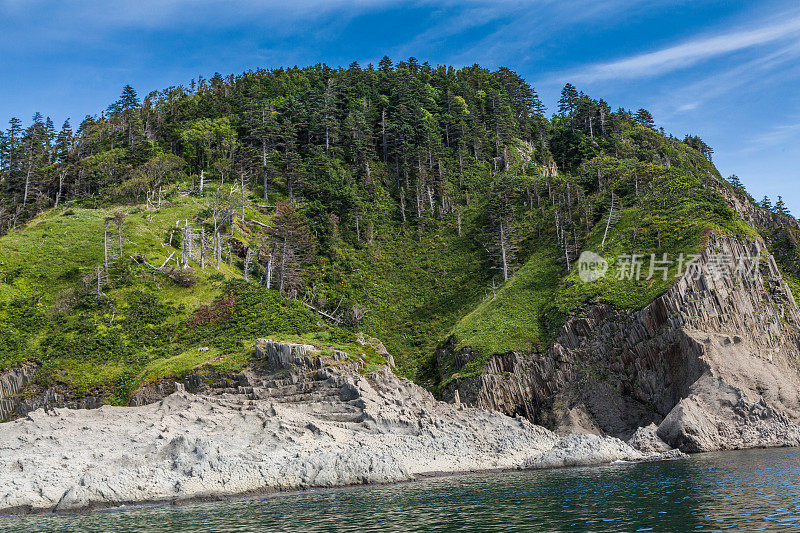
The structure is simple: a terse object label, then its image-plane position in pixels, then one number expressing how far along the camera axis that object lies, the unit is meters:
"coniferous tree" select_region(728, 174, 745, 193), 146.31
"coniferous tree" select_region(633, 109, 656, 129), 168.15
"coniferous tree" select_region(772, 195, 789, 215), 131.88
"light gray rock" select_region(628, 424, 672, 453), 62.81
